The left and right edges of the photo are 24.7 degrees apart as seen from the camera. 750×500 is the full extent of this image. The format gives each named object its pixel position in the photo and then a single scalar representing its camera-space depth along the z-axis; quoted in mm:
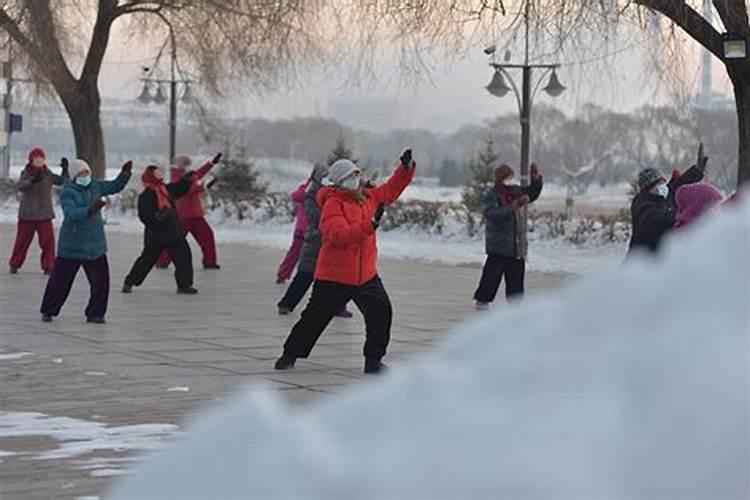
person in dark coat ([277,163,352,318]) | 14609
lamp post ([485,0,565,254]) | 28141
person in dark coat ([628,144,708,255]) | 13344
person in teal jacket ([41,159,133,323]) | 13719
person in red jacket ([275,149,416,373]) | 10523
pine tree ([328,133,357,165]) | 39594
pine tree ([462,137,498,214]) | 35938
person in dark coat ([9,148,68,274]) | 19766
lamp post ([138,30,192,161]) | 35188
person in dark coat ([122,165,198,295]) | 17531
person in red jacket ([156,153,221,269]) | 20125
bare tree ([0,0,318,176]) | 25656
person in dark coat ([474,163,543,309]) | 15484
